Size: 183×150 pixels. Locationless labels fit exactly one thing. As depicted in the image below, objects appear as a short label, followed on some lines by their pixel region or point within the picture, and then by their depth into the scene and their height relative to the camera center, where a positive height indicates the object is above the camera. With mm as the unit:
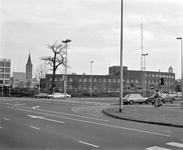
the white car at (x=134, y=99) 34188 -1906
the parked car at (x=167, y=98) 39403 -1963
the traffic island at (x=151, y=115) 14828 -2133
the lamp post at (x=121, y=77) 20281 +643
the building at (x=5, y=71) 134875 +7300
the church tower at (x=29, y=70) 177500 +10433
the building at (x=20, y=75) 189438 +7159
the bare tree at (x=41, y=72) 86050 +4432
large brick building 116562 +2831
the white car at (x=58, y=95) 60456 -2552
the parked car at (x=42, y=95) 58994 -2540
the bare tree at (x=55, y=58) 67625 +7336
